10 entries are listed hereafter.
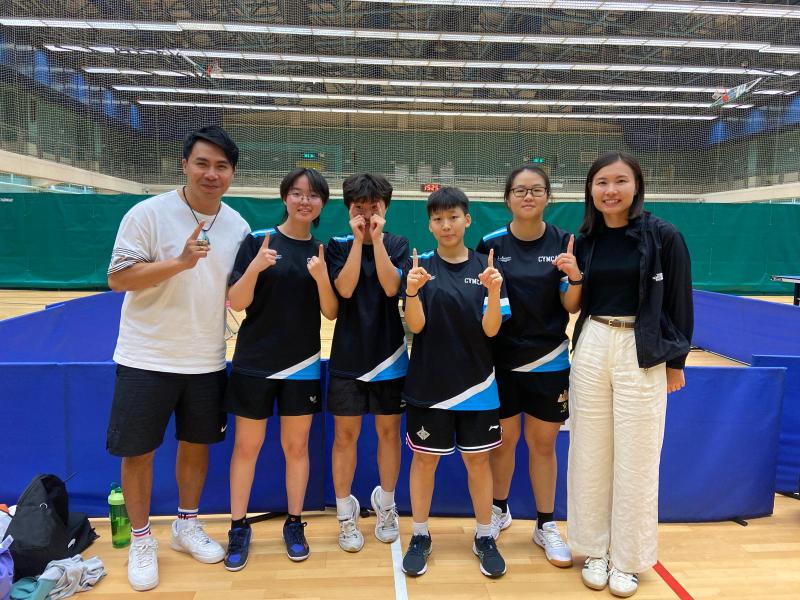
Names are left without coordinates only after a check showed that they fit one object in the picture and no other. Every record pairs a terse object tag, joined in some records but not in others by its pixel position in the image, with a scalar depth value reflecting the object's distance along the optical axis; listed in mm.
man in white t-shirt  2137
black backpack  2105
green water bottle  2461
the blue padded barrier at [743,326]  5535
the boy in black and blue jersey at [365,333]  2232
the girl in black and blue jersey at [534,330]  2262
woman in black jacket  2057
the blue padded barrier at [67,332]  4215
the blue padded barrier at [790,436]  3049
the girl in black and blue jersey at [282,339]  2268
